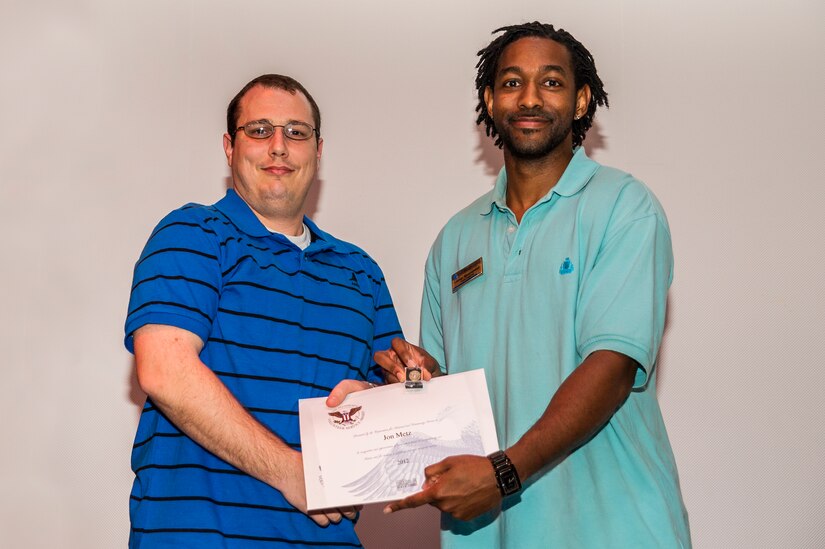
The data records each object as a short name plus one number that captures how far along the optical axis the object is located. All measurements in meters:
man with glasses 2.27
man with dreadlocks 2.23
